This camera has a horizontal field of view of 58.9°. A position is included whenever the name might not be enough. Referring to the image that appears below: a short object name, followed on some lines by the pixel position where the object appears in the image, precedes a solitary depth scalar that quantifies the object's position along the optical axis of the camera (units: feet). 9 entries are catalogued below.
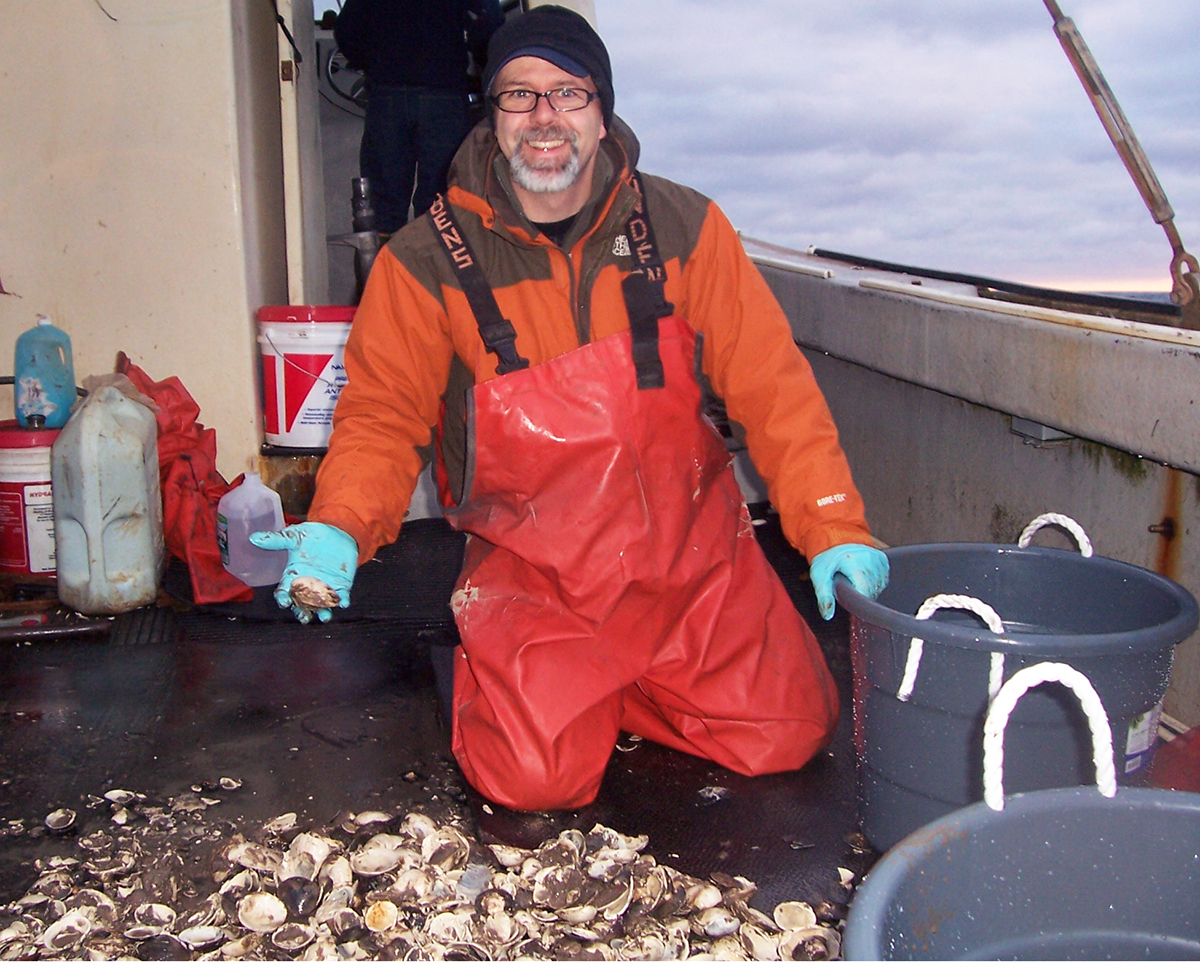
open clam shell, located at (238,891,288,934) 5.42
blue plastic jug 10.56
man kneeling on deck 6.49
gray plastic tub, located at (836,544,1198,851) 4.92
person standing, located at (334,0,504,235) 15.25
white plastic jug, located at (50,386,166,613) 9.93
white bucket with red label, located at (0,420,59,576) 10.29
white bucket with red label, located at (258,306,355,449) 12.21
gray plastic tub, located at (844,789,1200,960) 3.40
